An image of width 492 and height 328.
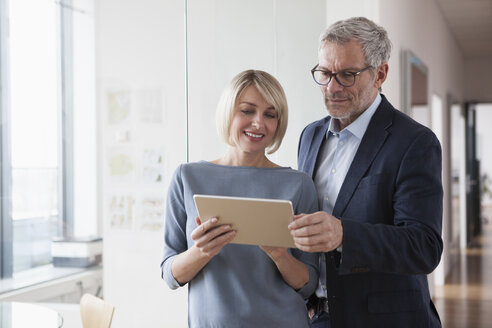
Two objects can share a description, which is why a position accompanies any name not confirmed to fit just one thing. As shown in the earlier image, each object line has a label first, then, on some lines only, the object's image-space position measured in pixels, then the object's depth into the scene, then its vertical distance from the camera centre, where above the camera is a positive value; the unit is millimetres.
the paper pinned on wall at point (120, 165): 4258 -76
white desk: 2553 -766
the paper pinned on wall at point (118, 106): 4266 +375
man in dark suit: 1496 -118
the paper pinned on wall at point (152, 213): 4203 -435
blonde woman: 1534 -235
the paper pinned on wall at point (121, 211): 4270 -424
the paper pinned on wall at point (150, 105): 4113 +363
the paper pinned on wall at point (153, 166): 4145 -82
